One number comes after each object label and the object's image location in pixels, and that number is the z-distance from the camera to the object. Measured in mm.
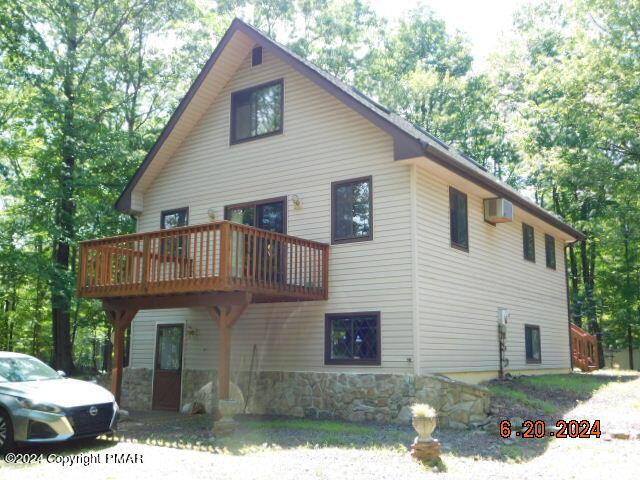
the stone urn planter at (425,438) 8219
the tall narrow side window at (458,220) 14203
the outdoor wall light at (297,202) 14258
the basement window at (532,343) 17778
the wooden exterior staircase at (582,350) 22484
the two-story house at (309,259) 12297
